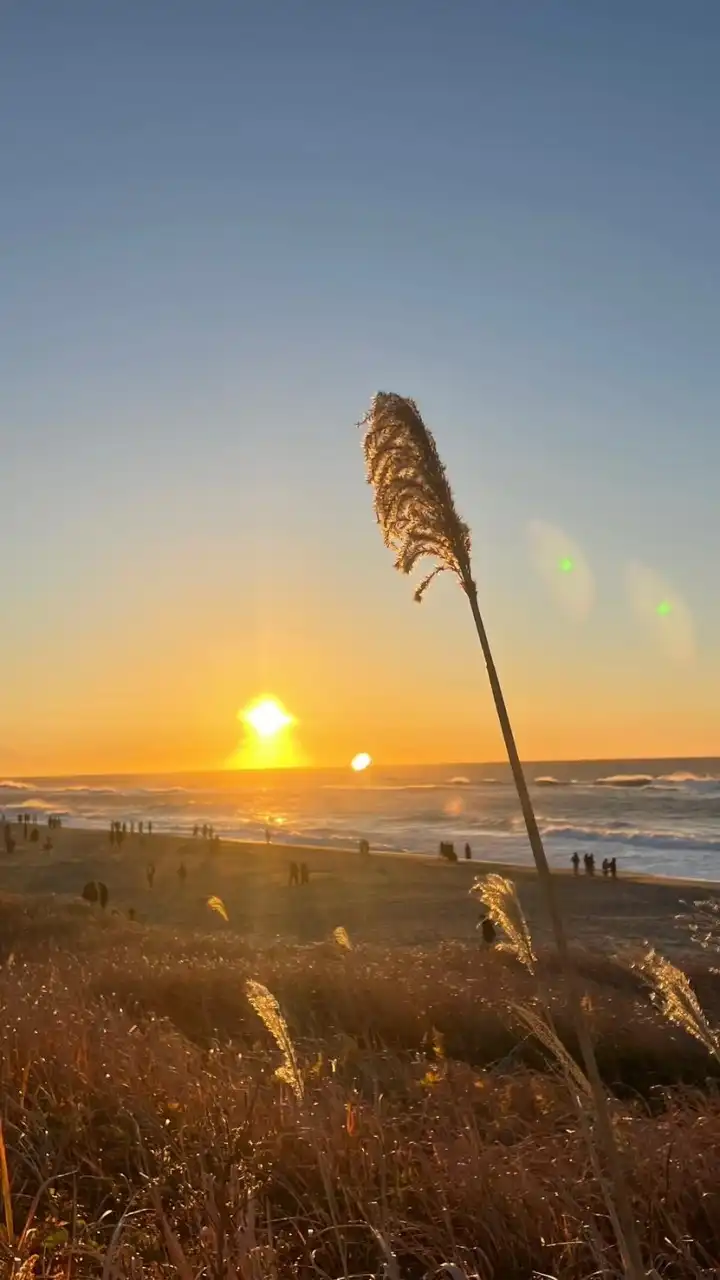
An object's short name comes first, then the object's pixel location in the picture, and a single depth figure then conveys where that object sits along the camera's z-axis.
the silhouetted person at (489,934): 18.67
